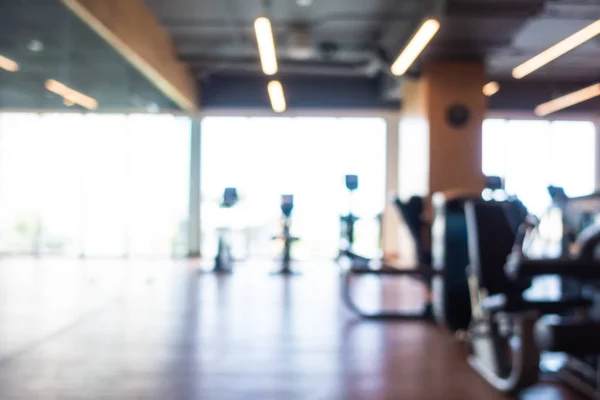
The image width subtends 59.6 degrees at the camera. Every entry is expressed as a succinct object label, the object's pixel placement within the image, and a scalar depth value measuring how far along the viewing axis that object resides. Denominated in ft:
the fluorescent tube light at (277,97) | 27.86
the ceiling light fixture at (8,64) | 10.76
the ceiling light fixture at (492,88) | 32.32
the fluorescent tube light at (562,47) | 19.12
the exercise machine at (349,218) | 28.60
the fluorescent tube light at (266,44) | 18.09
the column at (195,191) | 35.94
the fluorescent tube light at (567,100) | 30.14
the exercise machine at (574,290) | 7.97
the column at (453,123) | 26.81
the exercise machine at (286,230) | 28.96
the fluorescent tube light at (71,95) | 14.19
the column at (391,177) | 36.76
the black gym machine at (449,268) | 13.79
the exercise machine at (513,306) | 8.07
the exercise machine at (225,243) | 28.60
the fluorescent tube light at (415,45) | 18.25
